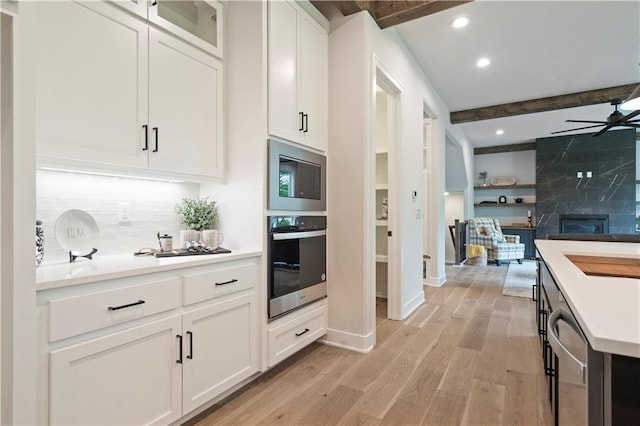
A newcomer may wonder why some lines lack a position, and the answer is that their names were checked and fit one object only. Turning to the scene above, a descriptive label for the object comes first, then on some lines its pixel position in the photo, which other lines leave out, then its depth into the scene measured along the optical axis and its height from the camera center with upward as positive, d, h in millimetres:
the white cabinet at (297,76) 2141 +992
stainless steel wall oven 2123 -341
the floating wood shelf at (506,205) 8596 +244
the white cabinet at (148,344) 1206 -585
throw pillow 7116 -460
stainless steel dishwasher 705 -387
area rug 4605 -1098
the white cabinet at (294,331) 2111 -840
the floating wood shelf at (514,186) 8516 +735
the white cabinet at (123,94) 1443 +618
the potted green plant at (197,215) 2143 -12
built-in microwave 2109 +252
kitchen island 636 -309
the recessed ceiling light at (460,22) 3139 +1862
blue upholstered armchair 6892 -589
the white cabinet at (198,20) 2059 +1270
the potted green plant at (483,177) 9184 +1037
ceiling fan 4076 +1207
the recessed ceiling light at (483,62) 3948 +1855
